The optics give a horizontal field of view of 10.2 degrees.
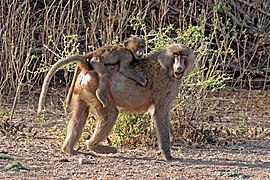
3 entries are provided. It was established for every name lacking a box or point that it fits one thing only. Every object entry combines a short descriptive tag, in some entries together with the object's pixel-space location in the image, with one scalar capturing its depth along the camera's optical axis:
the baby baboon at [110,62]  15.92
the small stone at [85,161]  15.42
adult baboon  16.04
